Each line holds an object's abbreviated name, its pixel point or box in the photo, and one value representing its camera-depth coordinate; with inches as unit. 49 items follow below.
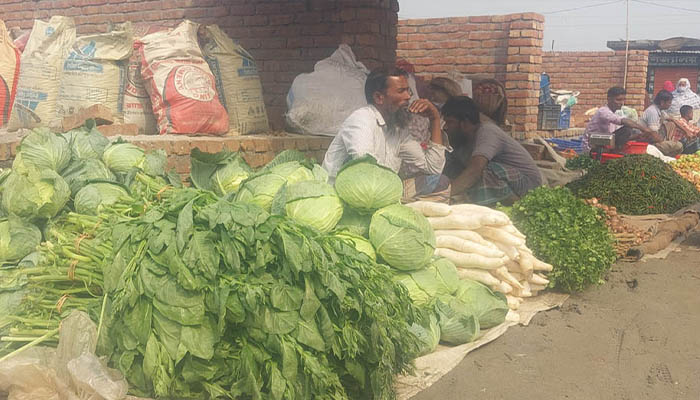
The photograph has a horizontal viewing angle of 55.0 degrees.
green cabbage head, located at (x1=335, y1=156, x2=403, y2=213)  133.0
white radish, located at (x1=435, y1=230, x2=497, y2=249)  158.4
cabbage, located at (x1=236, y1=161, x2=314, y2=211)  131.0
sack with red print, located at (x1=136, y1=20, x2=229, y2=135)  204.1
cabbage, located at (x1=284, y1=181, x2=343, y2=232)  125.5
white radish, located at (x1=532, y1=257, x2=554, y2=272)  167.6
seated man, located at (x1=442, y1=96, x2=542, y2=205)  232.1
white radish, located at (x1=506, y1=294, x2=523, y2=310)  159.0
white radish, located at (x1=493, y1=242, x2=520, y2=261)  161.5
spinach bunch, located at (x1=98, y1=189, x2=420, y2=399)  95.6
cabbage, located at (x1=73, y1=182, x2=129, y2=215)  129.2
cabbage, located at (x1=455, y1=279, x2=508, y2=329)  143.0
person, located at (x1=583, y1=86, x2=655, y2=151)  406.9
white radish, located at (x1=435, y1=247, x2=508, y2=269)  152.7
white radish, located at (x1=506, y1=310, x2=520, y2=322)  151.7
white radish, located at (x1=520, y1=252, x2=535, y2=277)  163.5
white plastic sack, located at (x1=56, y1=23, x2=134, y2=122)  203.8
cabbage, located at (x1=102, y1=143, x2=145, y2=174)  150.4
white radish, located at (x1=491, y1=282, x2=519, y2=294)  155.2
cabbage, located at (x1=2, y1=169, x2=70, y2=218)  124.9
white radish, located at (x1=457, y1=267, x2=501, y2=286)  152.9
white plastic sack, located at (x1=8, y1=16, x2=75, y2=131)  206.7
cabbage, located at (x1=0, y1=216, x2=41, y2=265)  122.6
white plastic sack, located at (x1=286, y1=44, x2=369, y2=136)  231.3
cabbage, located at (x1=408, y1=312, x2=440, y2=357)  122.5
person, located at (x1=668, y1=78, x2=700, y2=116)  539.8
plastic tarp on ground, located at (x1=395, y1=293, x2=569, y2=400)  116.3
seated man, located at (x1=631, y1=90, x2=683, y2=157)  434.0
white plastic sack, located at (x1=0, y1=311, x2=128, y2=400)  97.4
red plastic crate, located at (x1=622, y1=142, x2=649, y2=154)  344.2
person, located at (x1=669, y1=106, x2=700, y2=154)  502.3
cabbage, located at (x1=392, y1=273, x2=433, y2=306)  130.6
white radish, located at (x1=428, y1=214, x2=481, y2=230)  160.7
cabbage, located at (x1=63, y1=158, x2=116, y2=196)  135.9
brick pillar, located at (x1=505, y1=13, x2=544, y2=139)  356.2
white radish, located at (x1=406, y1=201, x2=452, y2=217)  164.6
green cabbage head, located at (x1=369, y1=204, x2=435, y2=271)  128.0
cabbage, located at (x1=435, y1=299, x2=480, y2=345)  134.0
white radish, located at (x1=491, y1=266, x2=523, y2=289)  157.1
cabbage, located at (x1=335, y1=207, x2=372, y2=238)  135.0
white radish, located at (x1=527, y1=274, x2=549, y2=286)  167.9
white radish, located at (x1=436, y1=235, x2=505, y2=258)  154.5
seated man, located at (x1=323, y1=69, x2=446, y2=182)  176.9
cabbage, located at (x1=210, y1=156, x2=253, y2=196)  145.8
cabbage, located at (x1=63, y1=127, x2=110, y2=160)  150.6
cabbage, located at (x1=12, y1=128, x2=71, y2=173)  135.9
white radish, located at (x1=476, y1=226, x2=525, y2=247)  162.1
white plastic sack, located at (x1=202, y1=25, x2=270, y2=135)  222.7
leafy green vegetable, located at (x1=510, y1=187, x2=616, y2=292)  172.7
